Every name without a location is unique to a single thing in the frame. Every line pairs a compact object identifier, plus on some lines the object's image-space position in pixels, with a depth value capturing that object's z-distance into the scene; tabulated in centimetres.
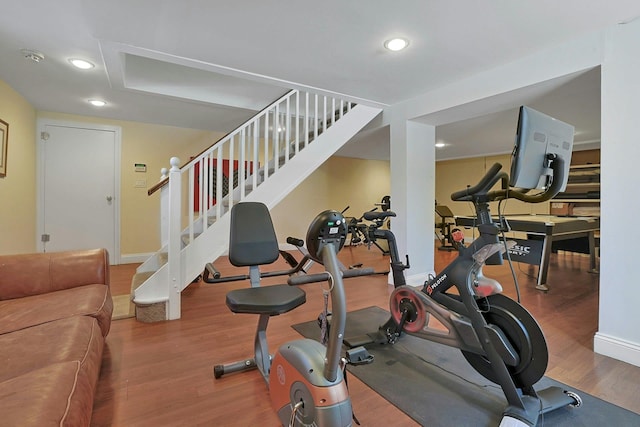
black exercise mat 149
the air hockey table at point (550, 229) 365
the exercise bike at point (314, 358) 111
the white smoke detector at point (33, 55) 253
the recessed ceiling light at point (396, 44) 224
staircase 267
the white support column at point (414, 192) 371
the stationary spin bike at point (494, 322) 144
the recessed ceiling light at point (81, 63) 270
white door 439
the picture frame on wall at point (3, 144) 316
